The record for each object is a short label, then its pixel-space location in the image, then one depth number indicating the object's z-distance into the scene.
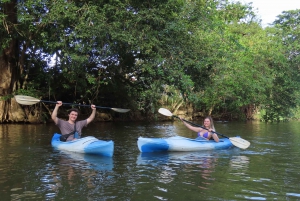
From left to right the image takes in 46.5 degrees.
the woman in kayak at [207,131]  7.75
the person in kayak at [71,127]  7.14
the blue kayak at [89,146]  6.24
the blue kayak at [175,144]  6.78
